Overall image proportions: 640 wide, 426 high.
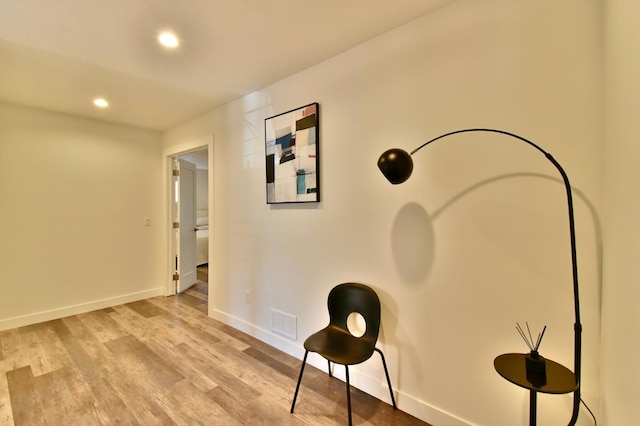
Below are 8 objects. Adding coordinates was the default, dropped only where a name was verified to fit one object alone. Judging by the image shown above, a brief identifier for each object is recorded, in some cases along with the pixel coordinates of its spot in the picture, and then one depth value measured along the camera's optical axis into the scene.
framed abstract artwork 2.25
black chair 1.66
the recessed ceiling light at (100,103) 2.97
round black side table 1.05
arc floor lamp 1.05
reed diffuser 1.09
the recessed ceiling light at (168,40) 1.85
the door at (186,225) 4.23
